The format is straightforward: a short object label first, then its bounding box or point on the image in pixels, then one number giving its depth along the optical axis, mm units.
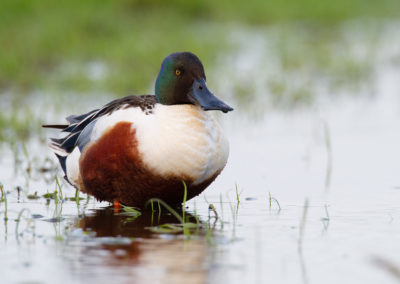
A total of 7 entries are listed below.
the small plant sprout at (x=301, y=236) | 8602
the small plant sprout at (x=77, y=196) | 10927
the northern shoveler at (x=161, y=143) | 9664
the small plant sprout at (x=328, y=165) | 11977
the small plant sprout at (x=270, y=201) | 10512
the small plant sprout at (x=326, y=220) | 9577
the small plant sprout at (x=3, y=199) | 9719
